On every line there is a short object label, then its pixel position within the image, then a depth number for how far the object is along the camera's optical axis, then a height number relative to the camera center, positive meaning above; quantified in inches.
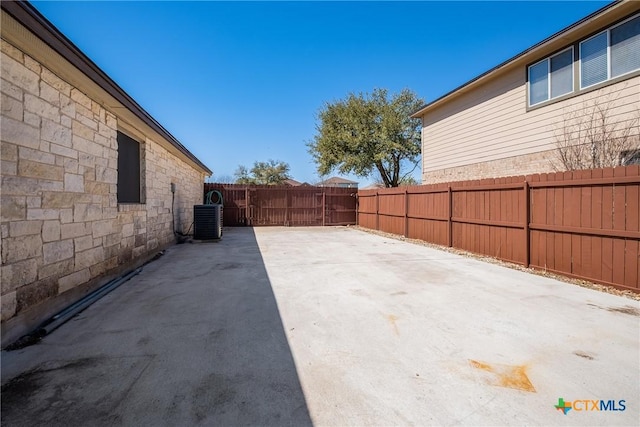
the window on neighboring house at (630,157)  216.7 +43.3
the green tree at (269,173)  1181.7 +163.7
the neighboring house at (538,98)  221.9 +115.9
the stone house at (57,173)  95.1 +16.6
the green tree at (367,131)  648.4 +187.9
